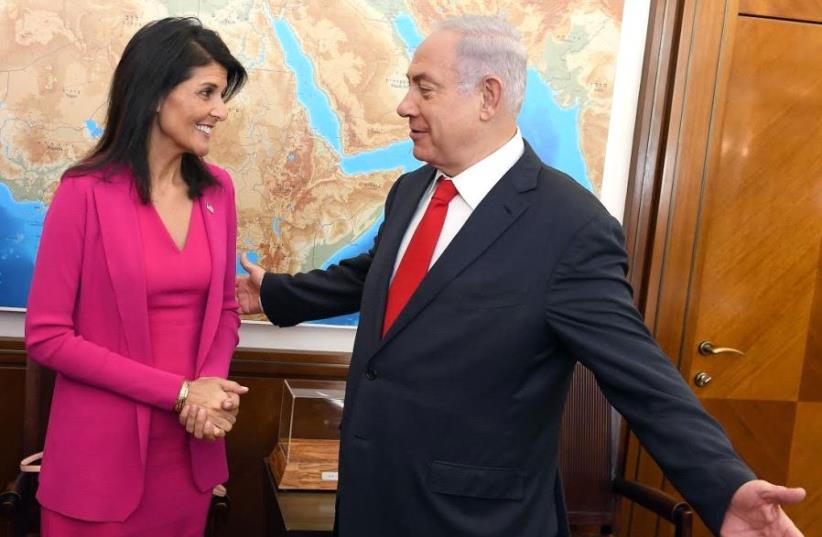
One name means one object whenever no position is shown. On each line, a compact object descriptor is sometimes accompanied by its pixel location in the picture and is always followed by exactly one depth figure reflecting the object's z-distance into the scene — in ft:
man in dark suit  5.90
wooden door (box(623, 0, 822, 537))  11.03
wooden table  8.56
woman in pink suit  6.98
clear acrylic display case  9.37
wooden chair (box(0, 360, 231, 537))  8.06
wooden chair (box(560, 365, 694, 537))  10.34
